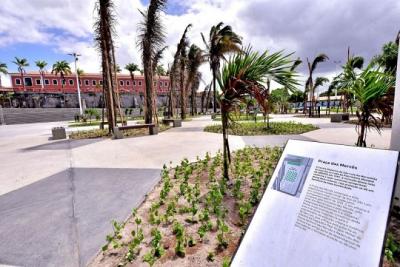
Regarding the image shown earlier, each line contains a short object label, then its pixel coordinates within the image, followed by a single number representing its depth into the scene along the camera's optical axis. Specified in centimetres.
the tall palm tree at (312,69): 2522
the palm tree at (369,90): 355
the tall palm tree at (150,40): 1242
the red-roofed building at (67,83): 5534
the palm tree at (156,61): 1468
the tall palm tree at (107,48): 1099
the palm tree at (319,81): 3033
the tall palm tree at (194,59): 2448
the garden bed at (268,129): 1136
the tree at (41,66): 5688
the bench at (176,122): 1617
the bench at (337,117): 1642
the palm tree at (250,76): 377
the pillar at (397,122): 296
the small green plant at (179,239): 243
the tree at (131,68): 5872
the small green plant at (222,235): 254
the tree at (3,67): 5294
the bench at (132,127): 1092
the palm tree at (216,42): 1834
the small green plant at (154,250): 226
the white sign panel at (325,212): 146
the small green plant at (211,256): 233
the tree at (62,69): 5556
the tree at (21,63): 5872
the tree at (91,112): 2188
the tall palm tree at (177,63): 2028
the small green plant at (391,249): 209
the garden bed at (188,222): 240
